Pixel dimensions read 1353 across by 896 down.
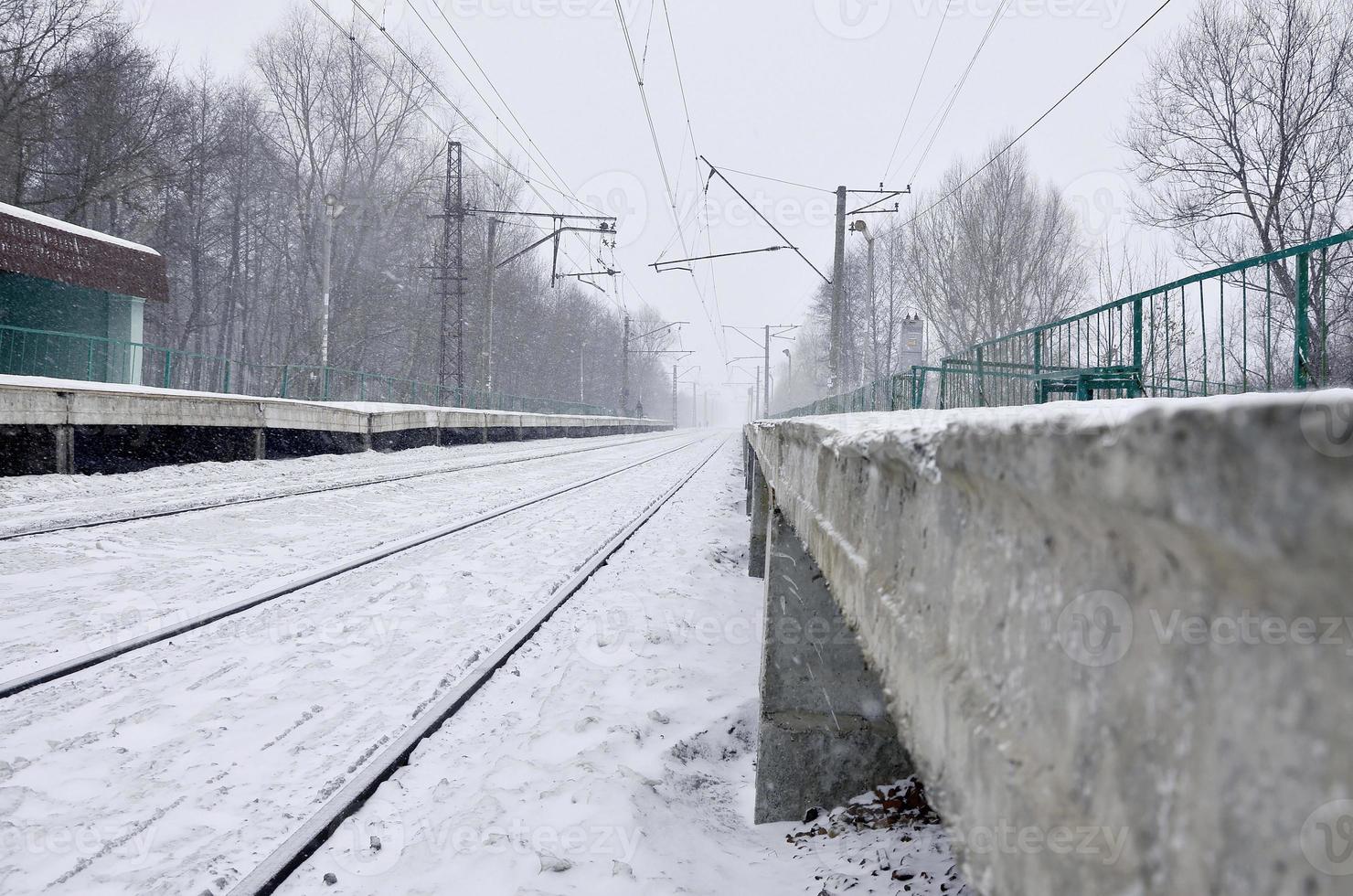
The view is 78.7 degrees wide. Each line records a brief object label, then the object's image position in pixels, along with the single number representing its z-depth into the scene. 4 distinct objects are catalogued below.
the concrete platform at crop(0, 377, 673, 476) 8.88
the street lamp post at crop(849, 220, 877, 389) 23.23
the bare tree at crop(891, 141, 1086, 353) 33.19
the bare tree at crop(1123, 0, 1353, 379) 18.03
